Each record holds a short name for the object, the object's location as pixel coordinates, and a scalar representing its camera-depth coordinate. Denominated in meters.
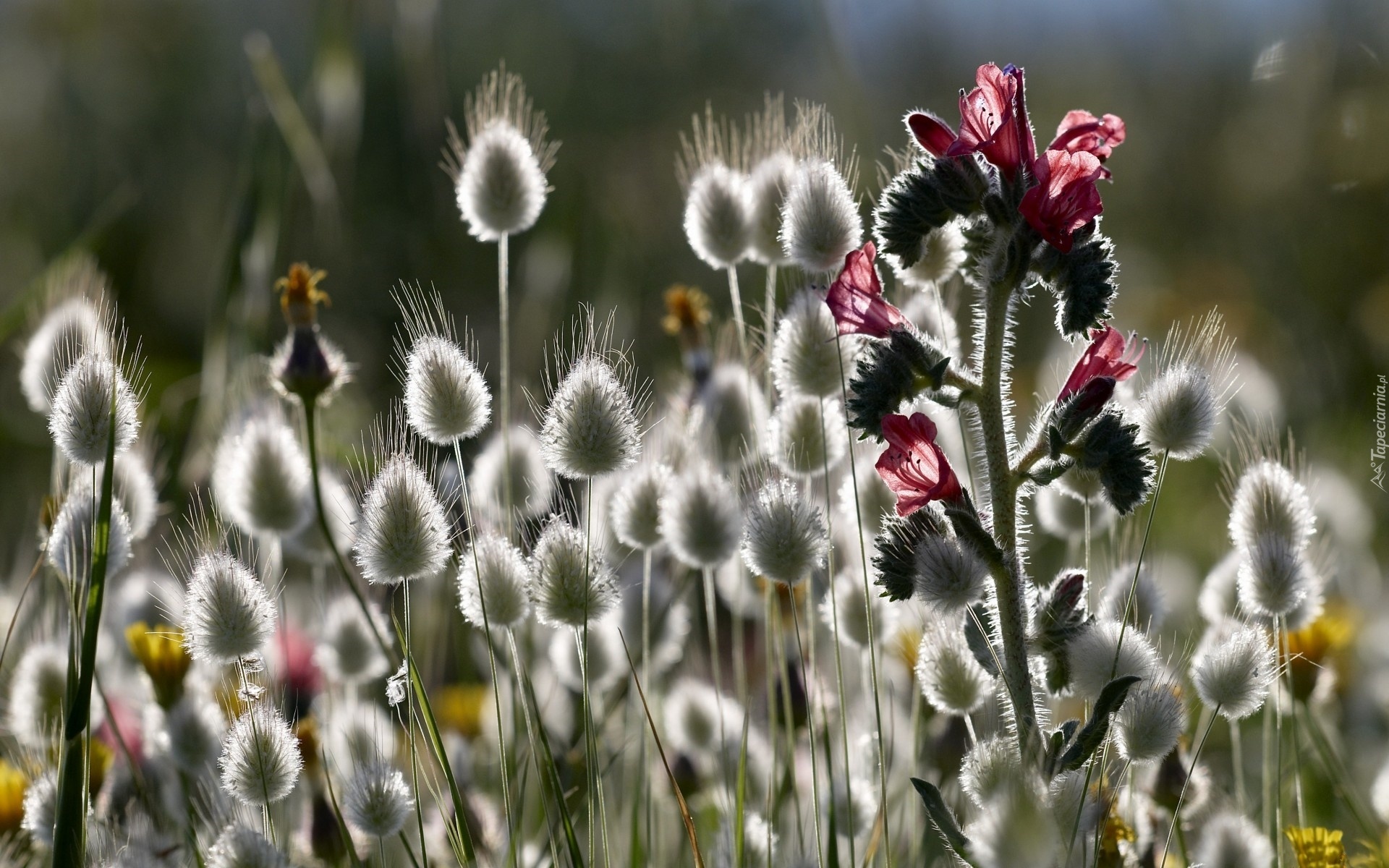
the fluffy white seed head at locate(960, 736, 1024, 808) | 1.48
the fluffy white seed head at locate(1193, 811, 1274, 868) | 1.53
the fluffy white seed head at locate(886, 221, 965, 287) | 1.55
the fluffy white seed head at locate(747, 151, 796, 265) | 1.58
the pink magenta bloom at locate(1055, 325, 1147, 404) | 1.52
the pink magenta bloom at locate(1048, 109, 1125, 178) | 1.51
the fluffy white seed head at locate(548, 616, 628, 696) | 1.62
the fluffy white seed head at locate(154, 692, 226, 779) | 1.58
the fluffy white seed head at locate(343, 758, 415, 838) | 1.51
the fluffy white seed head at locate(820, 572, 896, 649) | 1.57
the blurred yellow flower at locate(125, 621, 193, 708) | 1.59
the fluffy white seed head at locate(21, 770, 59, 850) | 1.53
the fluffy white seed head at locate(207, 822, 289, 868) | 1.49
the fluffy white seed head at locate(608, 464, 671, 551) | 1.56
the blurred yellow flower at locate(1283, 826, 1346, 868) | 1.53
